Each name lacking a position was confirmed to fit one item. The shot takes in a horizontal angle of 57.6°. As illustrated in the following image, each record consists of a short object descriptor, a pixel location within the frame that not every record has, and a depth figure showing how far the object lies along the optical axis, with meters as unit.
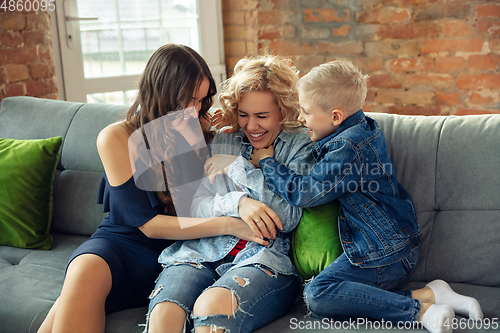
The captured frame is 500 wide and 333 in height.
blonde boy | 1.22
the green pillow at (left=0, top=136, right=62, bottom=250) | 1.77
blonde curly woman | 1.19
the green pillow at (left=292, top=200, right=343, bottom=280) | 1.32
